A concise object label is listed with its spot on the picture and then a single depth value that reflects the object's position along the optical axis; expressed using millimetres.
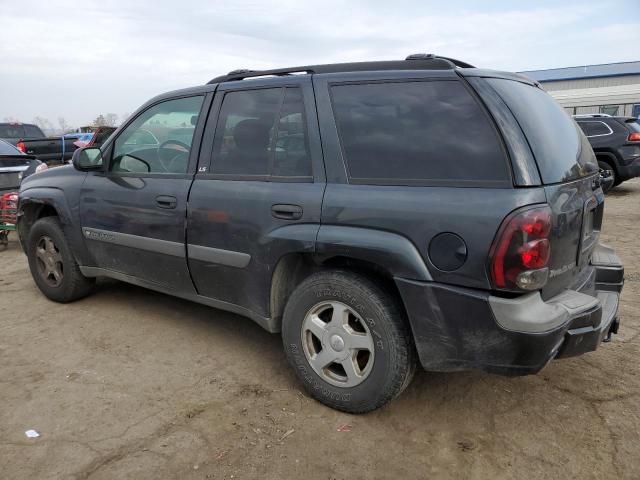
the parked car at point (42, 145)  12666
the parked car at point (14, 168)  7508
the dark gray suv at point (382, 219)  2334
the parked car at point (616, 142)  10781
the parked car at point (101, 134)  12151
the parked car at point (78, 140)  13665
